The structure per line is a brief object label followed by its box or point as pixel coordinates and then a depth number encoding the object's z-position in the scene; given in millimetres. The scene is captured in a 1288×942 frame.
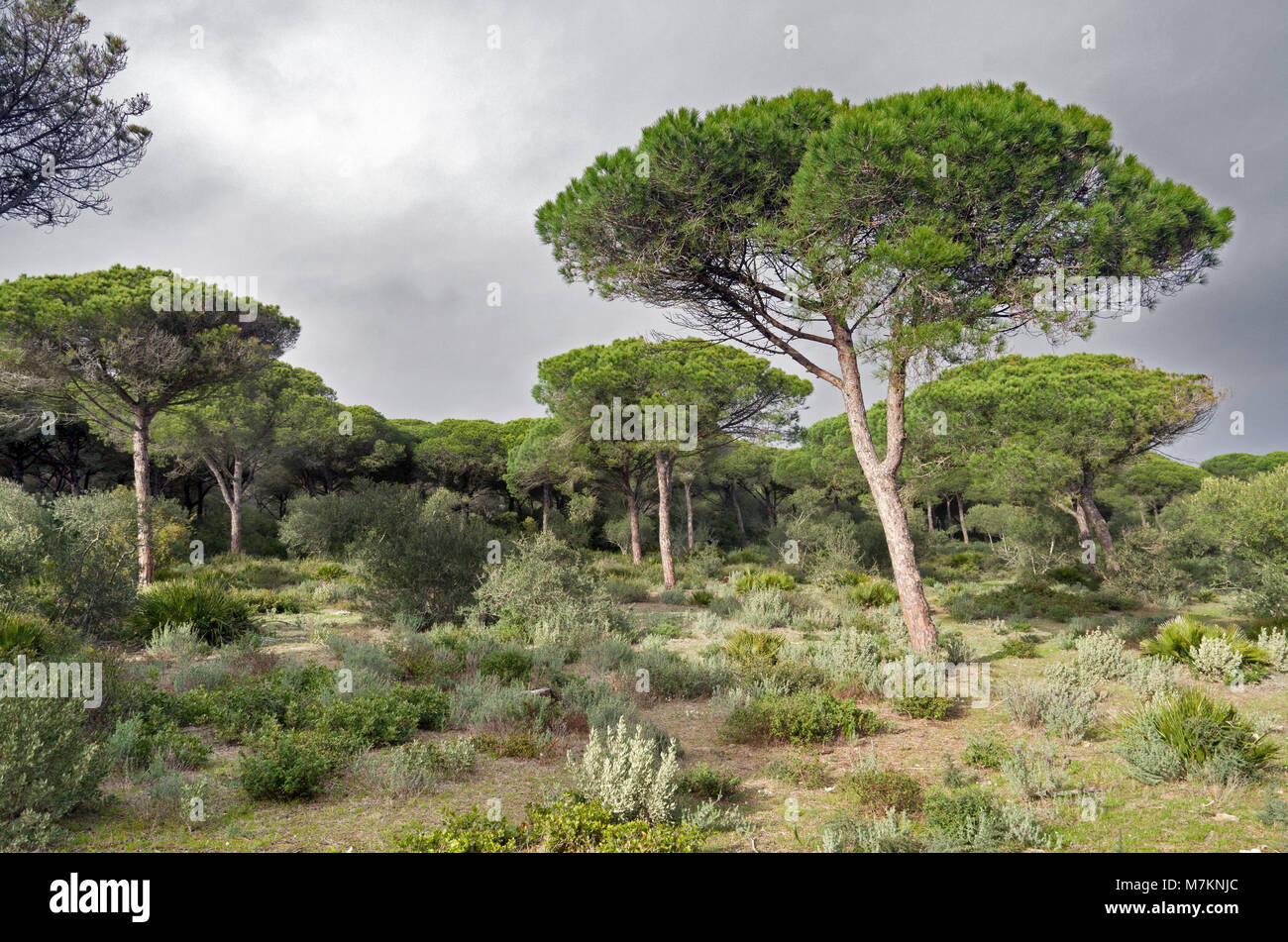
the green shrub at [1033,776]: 4730
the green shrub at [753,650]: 8730
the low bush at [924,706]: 7207
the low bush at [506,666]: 8266
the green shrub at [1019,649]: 10295
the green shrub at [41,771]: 3533
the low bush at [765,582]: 17219
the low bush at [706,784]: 4891
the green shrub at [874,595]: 15664
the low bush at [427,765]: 4840
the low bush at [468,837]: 3703
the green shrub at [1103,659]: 8422
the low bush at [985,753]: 5488
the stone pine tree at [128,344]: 14773
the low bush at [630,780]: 4297
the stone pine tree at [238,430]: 24391
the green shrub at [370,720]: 5812
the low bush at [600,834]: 3805
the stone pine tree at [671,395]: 20781
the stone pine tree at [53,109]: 8289
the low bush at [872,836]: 3850
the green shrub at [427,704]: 6586
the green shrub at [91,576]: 8953
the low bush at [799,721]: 6480
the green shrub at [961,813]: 3943
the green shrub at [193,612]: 10164
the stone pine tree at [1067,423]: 17672
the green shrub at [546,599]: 10719
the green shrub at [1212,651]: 8094
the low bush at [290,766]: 4672
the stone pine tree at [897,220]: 8148
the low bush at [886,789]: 4662
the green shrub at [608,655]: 9289
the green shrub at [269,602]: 13602
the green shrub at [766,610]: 13414
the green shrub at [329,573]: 19344
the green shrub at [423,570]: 12273
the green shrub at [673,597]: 17500
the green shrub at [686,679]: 8484
